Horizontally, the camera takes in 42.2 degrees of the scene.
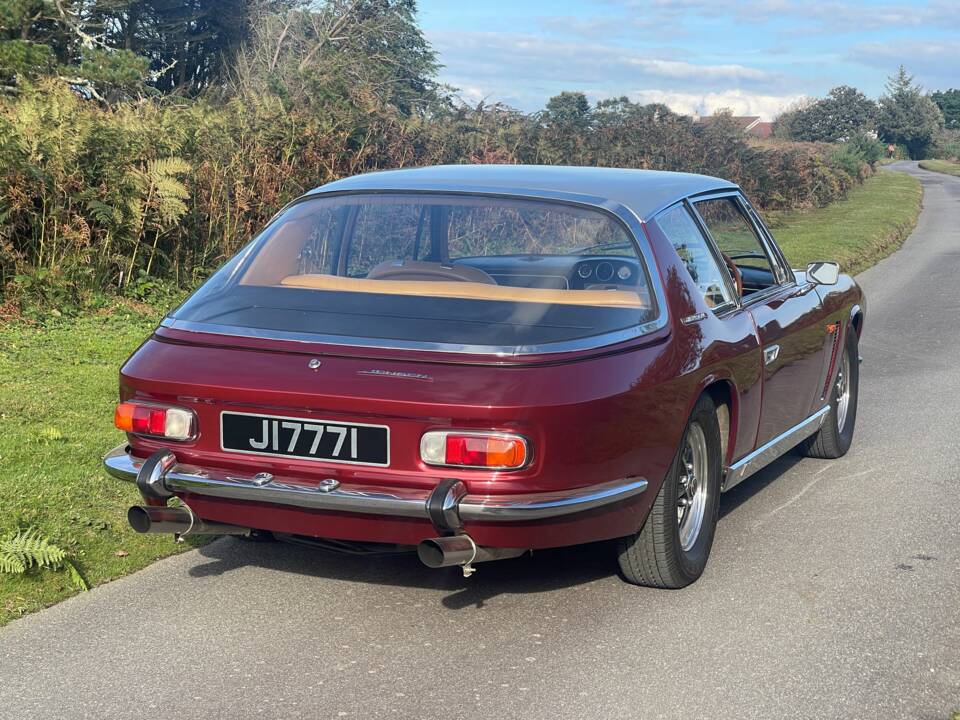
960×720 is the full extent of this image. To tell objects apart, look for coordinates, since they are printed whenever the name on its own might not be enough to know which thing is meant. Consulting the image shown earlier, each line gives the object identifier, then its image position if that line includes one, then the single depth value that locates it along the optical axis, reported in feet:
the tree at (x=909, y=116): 379.76
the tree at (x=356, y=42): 92.43
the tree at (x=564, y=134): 73.31
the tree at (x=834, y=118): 276.62
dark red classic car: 13.42
